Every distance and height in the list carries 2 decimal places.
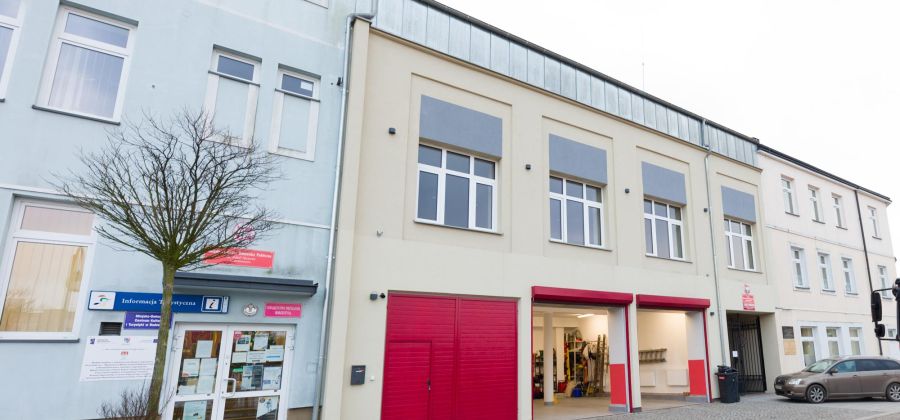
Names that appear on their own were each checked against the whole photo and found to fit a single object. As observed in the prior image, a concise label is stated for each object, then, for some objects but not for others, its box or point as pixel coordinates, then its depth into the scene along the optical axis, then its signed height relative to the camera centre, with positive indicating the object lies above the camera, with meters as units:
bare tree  5.91 +1.70
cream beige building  9.68 +2.47
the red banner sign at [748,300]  16.05 +1.45
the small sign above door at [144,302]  7.39 +0.34
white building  17.69 +3.35
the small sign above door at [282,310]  8.55 +0.34
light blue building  7.21 +1.79
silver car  14.15 -0.79
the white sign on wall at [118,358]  7.21 -0.46
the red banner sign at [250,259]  8.18 +1.12
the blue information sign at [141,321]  7.51 +0.07
